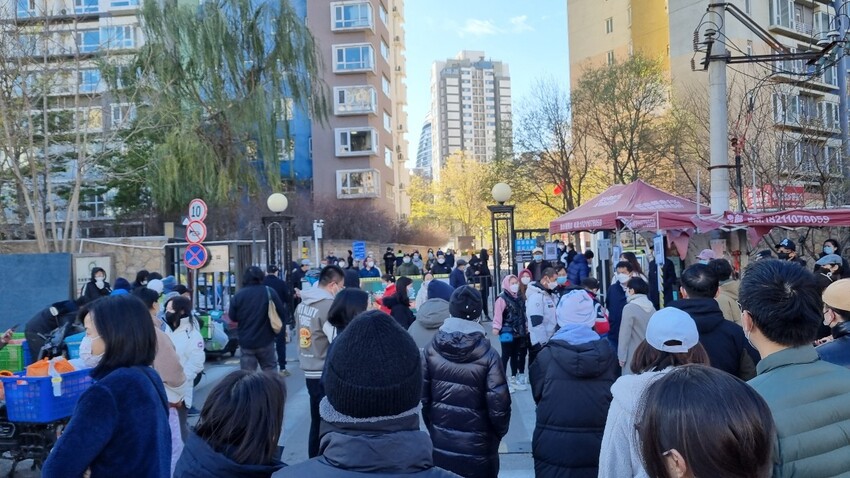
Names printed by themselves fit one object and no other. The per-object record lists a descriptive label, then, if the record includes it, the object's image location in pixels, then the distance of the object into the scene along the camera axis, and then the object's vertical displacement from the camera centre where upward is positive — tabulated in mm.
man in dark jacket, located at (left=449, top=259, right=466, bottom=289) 14156 -685
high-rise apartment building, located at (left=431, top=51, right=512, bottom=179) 184250 +39473
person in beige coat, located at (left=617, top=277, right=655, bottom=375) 6082 -813
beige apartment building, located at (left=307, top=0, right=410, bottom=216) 46562 +10109
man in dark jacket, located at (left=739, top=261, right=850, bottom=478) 2207 -514
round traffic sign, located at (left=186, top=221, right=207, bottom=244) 12781 +405
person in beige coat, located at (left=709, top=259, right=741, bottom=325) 6684 -645
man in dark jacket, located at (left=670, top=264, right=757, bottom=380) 4375 -682
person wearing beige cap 3488 -535
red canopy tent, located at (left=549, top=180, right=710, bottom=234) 10930 +517
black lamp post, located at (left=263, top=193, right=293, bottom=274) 16891 +309
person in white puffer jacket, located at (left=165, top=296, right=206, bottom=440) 6285 -790
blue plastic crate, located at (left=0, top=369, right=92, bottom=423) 5797 -1247
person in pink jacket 9336 -1108
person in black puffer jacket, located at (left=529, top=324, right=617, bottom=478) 3893 -977
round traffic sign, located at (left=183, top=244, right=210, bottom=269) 12761 -66
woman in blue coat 2859 -710
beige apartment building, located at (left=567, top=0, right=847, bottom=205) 21906 +12574
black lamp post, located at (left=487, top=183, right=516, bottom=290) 17016 +666
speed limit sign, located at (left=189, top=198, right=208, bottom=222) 12961 +851
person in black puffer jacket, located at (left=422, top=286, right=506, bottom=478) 4395 -1062
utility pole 11891 +2158
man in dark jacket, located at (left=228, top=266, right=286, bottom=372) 8383 -897
